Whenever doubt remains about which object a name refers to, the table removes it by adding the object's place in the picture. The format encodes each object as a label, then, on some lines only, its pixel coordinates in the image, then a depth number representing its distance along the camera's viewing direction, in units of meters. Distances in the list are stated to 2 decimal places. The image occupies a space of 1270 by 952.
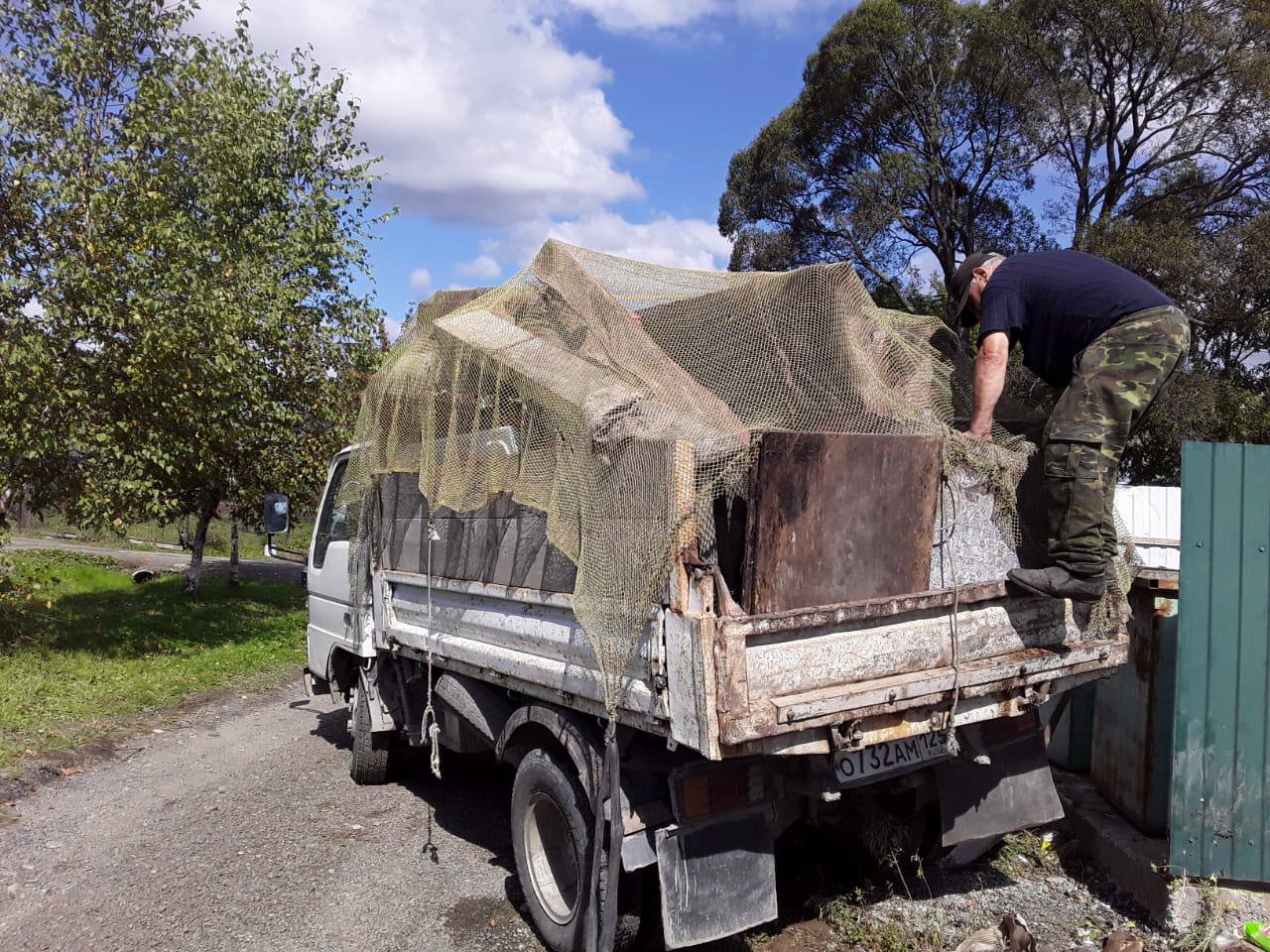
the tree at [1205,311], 13.54
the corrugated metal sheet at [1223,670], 3.64
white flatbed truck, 2.69
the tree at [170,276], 9.02
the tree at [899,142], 17.38
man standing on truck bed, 3.13
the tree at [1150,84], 14.74
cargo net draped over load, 2.85
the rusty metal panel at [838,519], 2.78
